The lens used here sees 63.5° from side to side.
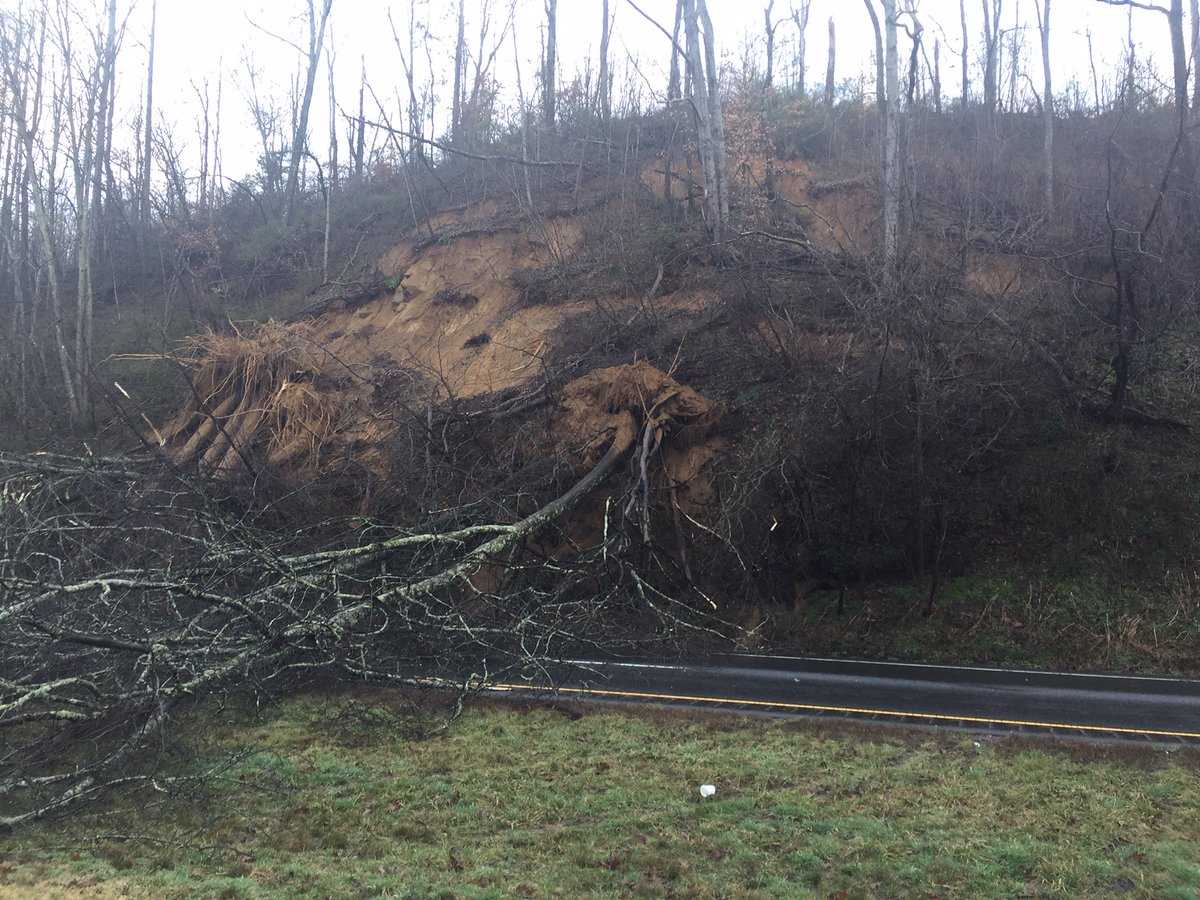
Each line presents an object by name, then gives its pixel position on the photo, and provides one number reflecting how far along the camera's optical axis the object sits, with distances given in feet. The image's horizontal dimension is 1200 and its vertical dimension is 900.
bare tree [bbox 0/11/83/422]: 80.53
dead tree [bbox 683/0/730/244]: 71.26
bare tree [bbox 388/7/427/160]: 107.86
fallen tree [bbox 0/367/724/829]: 26.76
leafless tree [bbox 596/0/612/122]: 99.55
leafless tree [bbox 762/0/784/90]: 116.22
